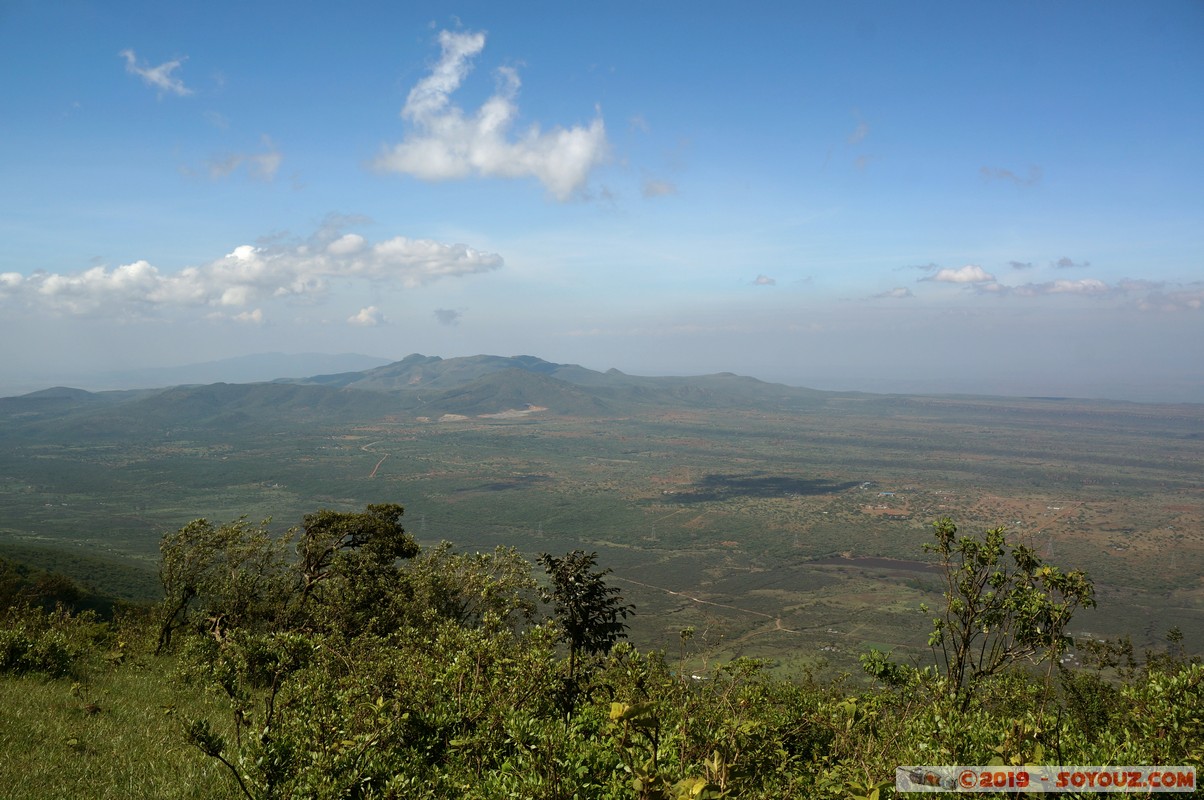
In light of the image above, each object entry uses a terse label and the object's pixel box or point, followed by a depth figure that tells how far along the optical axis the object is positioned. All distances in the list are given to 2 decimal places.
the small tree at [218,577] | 22.81
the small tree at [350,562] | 22.31
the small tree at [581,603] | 15.76
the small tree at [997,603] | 11.32
